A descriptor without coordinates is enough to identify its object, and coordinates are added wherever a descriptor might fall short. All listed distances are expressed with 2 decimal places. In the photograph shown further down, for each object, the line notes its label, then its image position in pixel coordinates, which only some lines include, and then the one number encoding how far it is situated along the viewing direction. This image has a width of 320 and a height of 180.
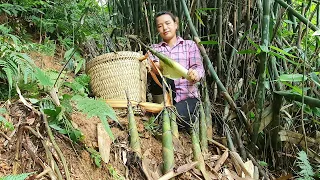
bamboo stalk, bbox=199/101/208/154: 1.92
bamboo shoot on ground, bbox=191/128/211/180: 1.66
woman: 2.18
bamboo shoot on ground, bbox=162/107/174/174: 1.61
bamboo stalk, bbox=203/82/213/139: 2.08
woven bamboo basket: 2.14
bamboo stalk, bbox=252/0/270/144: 1.83
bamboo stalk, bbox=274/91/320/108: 1.76
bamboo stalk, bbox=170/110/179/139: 1.87
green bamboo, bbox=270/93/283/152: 1.92
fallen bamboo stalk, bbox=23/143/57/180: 1.27
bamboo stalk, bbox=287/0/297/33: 2.48
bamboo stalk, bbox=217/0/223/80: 2.30
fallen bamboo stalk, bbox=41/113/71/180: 1.32
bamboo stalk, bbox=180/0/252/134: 2.09
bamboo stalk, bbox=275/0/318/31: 1.86
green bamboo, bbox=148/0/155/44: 2.54
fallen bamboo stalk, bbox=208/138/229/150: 2.00
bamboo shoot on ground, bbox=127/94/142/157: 1.68
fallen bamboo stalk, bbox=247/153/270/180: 1.92
